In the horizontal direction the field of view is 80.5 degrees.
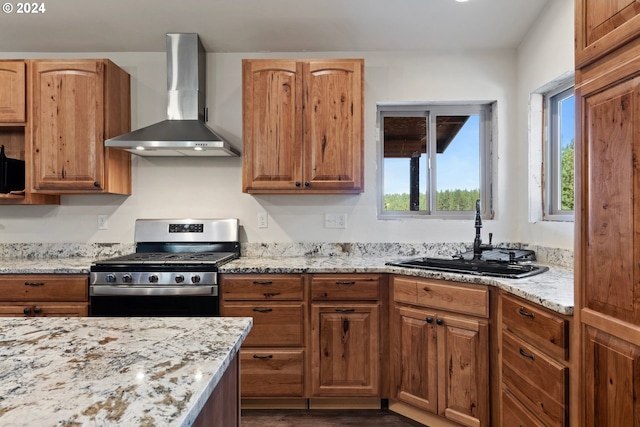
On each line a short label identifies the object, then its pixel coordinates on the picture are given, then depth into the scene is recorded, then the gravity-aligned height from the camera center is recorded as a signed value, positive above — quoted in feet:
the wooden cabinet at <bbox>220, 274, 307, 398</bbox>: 7.43 -2.28
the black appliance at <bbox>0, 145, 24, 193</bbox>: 8.55 +0.98
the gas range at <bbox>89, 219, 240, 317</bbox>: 7.36 -1.42
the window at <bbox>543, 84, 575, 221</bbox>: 7.79 +1.28
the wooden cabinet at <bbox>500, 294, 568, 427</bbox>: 4.64 -2.05
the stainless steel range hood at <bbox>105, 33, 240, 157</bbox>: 8.46 +2.84
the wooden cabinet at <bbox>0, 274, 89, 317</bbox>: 7.49 -1.58
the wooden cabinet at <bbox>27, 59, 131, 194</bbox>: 8.39 +2.02
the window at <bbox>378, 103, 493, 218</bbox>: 9.59 +1.41
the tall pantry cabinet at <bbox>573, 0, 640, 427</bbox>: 3.69 +0.04
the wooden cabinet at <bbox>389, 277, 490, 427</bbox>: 6.36 -2.45
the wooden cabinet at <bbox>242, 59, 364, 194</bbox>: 8.19 +1.97
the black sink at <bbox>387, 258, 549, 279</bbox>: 6.36 -0.97
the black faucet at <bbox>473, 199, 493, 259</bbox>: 7.66 -0.61
